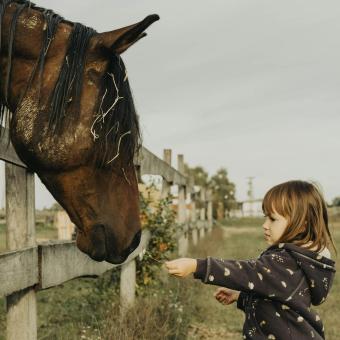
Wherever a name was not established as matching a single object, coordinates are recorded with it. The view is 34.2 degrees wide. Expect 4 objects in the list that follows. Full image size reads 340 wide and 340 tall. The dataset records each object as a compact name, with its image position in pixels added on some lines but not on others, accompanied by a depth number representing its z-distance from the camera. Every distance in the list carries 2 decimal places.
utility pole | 88.10
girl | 2.49
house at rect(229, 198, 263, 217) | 69.90
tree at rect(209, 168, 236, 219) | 52.54
